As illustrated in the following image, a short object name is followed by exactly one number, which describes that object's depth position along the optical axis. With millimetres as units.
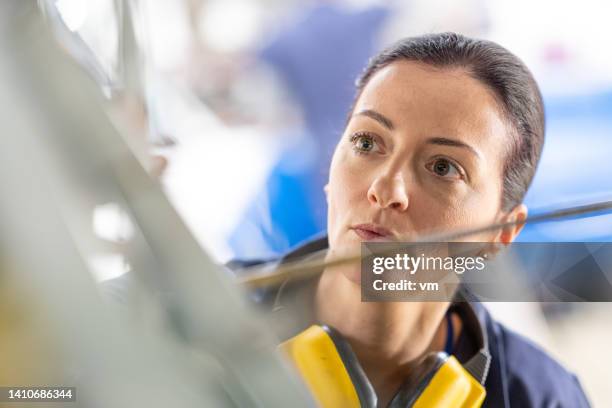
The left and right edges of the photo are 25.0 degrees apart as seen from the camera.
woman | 1058
